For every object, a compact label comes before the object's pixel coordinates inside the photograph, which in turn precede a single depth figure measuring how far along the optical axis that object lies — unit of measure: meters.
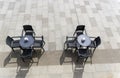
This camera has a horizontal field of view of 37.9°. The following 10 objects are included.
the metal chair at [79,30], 8.51
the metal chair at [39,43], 8.26
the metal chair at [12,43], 7.90
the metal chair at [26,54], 7.69
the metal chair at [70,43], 8.20
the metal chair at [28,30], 8.46
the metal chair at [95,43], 7.97
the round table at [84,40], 7.90
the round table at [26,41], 7.74
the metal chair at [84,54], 7.74
